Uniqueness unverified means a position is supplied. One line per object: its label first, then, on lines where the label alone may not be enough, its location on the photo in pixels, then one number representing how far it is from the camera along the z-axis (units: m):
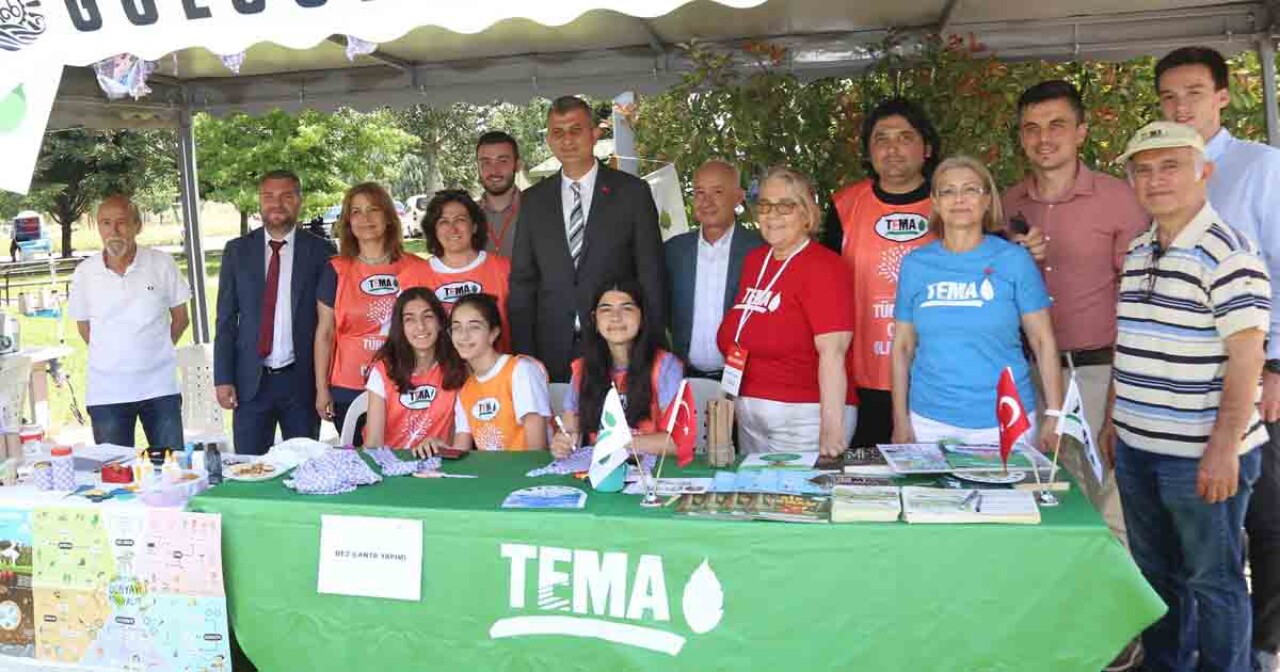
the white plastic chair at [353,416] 3.63
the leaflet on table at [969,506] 2.18
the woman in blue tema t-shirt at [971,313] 2.70
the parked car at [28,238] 24.52
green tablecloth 2.16
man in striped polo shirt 2.36
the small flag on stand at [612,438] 2.49
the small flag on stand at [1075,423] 2.32
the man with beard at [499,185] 4.68
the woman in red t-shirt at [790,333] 2.90
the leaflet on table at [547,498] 2.44
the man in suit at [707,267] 3.55
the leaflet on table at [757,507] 2.29
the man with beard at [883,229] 3.23
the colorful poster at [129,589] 2.58
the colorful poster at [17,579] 2.70
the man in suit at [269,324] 4.10
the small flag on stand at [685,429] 2.74
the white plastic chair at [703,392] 3.41
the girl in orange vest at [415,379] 3.31
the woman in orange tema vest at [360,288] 3.89
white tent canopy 2.65
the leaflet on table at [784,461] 2.71
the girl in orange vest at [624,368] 3.04
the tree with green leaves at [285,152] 16.83
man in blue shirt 2.83
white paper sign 2.45
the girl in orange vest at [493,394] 3.24
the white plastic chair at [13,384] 4.60
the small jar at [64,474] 2.85
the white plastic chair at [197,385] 5.45
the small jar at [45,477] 2.85
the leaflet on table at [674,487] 2.51
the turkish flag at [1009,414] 2.35
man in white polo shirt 4.20
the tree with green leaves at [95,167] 23.23
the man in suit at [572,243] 3.64
